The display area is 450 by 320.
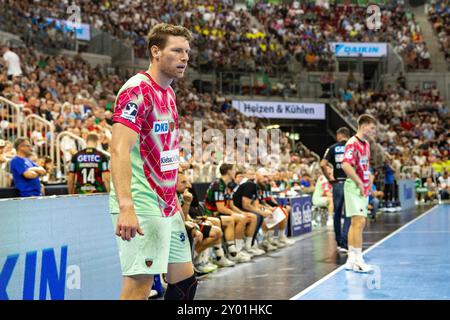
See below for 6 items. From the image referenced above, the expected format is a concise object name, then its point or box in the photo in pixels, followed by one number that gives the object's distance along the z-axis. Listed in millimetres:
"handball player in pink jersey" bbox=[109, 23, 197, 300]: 3643
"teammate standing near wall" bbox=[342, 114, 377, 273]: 9138
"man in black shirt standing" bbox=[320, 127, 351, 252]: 11406
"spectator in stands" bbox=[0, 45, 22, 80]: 15516
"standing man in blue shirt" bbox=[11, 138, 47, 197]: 8844
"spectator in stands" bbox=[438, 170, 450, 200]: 28297
